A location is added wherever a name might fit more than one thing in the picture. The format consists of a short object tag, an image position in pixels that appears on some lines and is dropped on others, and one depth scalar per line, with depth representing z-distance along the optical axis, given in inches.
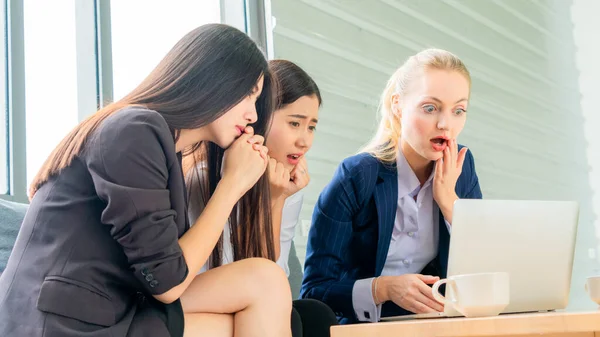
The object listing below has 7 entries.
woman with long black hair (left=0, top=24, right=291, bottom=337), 39.9
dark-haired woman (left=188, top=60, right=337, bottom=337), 59.0
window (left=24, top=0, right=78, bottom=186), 81.0
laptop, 42.5
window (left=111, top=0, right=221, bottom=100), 91.9
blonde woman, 67.2
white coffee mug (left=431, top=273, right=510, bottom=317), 35.7
